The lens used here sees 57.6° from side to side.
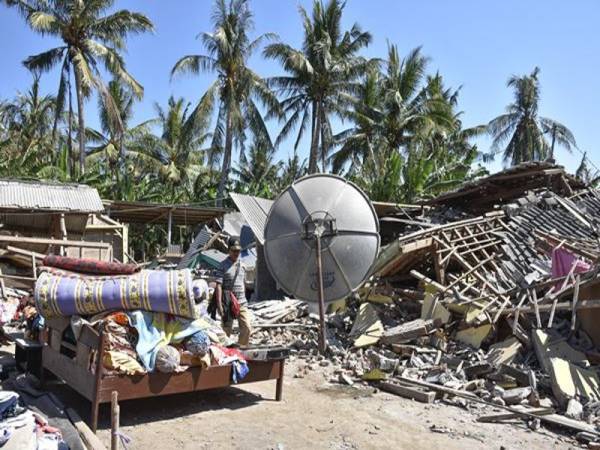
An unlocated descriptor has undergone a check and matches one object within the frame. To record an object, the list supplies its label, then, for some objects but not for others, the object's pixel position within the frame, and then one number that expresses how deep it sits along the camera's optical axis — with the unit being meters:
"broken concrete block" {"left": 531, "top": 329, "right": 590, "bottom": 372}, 7.17
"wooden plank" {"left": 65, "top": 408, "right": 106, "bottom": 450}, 4.29
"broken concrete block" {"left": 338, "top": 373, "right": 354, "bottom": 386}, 7.20
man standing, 7.36
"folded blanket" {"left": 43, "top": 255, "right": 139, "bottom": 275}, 5.41
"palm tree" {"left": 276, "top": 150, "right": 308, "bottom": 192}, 35.86
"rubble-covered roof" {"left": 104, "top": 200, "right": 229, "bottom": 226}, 18.83
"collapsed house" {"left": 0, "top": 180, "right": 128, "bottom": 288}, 13.57
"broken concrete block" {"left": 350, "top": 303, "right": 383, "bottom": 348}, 8.81
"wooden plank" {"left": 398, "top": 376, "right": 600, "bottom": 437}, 5.55
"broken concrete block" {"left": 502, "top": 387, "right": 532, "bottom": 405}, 6.37
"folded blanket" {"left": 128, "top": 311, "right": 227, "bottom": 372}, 5.06
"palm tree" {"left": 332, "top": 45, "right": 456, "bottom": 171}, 27.42
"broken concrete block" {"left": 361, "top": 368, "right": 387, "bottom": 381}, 7.22
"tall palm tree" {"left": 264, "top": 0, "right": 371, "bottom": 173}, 26.06
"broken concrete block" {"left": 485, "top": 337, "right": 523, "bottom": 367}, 7.57
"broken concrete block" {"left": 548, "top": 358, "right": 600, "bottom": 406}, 6.36
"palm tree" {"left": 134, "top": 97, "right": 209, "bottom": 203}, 32.66
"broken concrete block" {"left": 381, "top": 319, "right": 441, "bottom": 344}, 8.53
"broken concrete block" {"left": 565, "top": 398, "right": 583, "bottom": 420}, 5.94
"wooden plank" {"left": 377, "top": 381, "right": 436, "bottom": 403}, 6.47
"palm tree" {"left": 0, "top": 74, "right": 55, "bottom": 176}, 24.05
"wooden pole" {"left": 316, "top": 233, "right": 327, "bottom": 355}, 8.20
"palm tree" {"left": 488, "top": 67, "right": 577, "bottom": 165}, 35.19
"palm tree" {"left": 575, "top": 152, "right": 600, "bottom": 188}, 18.62
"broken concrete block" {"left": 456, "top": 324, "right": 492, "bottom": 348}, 8.40
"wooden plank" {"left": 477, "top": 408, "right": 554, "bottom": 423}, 5.82
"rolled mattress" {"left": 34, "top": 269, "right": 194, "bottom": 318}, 5.05
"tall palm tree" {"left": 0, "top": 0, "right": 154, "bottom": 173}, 23.61
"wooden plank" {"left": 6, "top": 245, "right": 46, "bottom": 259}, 13.31
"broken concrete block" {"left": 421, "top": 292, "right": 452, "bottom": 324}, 8.94
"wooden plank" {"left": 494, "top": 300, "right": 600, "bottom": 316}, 7.34
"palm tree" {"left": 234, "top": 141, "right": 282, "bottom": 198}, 35.03
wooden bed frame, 4.79
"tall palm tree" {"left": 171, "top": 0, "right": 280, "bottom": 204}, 25.73
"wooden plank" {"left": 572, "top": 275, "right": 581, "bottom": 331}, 7.41
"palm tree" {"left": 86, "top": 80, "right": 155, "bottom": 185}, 30.59
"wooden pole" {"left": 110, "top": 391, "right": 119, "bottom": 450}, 4.04
